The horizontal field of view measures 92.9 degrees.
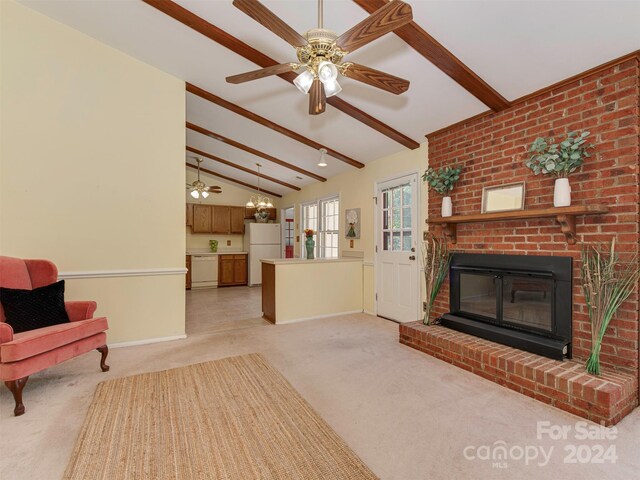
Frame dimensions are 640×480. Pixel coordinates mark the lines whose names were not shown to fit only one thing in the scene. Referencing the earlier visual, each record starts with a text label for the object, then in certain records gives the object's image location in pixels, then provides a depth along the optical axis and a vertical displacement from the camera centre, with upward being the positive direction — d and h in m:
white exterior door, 4.13 -0.10
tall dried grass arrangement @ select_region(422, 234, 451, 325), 3.49 -0.31
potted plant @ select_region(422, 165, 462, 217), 3.44 +0.70
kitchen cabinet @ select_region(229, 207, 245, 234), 8.15 +0.65
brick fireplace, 2.16 +0.29
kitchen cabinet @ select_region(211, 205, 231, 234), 7.94 +0.65
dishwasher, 7.41 -0.68
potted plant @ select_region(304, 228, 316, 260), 4.94 -0.05
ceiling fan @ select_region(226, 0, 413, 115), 1.58 +1.16
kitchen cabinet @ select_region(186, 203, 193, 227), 7.64 +0.74
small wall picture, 5.24 +0.35
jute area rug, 1.57 -1.16
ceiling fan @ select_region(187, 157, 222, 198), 5.99 +1.09
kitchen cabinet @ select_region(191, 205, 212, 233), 7.73 +0.63
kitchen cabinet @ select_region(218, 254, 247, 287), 7.75 -0.68
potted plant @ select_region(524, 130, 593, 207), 2.35 +0.66
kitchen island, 4.41 -0.70
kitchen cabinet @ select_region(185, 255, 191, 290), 7.31 -0.82
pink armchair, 2.09 -0.72
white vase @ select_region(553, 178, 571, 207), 2.39 +0.39
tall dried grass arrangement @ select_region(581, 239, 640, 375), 2.14 -0.33
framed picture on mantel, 2.84 +0.44
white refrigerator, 7.85 -0.03
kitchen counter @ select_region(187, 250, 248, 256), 7.55 -0.24
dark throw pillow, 2.45 -0.53
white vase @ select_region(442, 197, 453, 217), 3.44 +0.40
